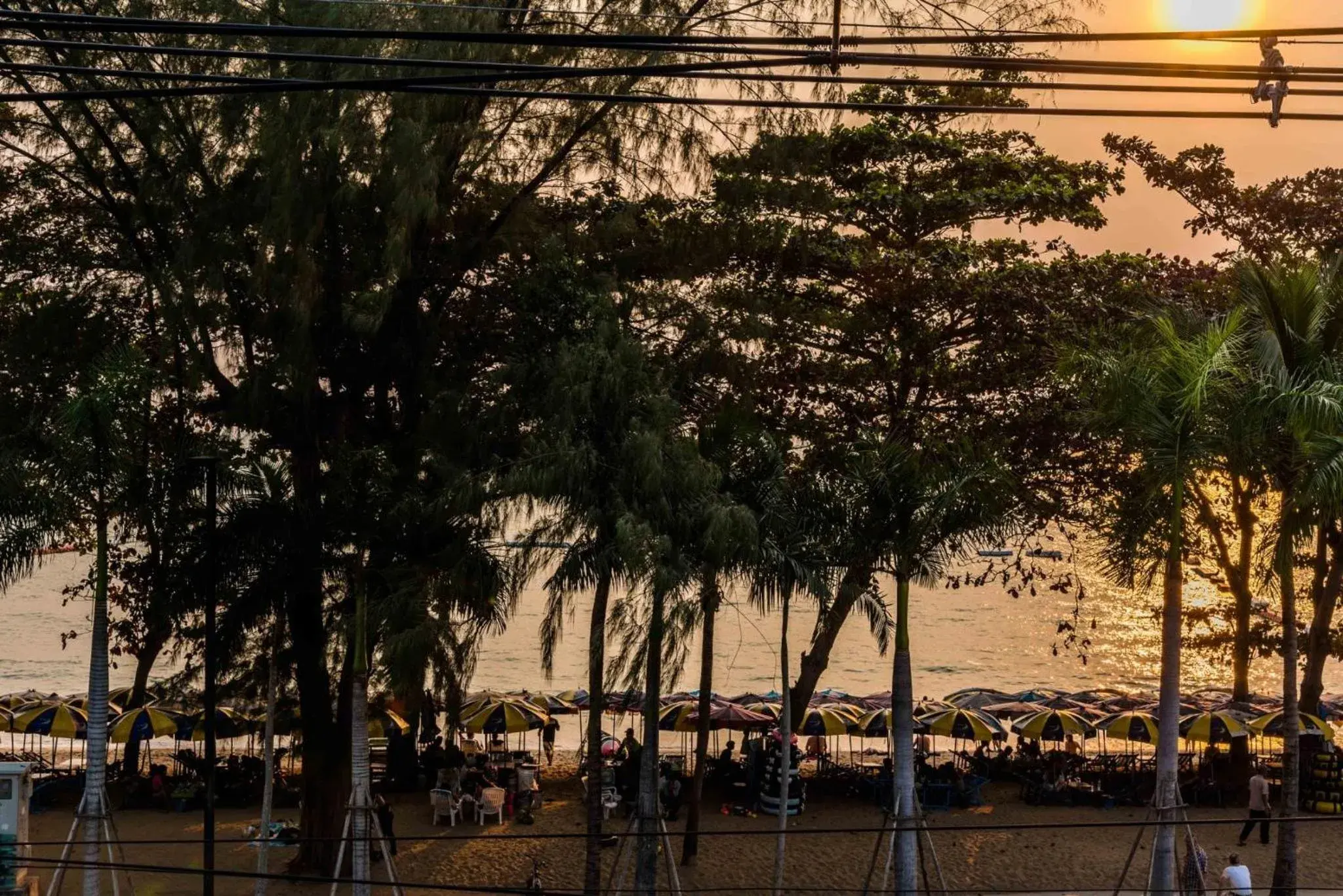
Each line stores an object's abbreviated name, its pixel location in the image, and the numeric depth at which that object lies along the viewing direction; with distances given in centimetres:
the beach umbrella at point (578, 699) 3045
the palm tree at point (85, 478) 1962
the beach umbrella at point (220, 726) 2773
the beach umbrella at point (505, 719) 2883
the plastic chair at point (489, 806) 2547
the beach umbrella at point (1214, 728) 2698
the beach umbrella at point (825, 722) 2866
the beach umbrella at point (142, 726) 2709
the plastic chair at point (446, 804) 2548
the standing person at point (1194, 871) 1802
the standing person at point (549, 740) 3171
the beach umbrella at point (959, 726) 2839
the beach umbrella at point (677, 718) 2792
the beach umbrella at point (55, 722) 2848
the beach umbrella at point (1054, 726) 2839
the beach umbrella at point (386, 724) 2685
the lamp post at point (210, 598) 1891
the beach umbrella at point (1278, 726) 2709
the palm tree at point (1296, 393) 1698
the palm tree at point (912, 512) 1886
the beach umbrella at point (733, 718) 2806
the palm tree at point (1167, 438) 1691
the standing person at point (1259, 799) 2383
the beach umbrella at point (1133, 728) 2838
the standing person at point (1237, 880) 1845
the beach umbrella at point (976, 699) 3111
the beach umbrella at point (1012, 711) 3011
